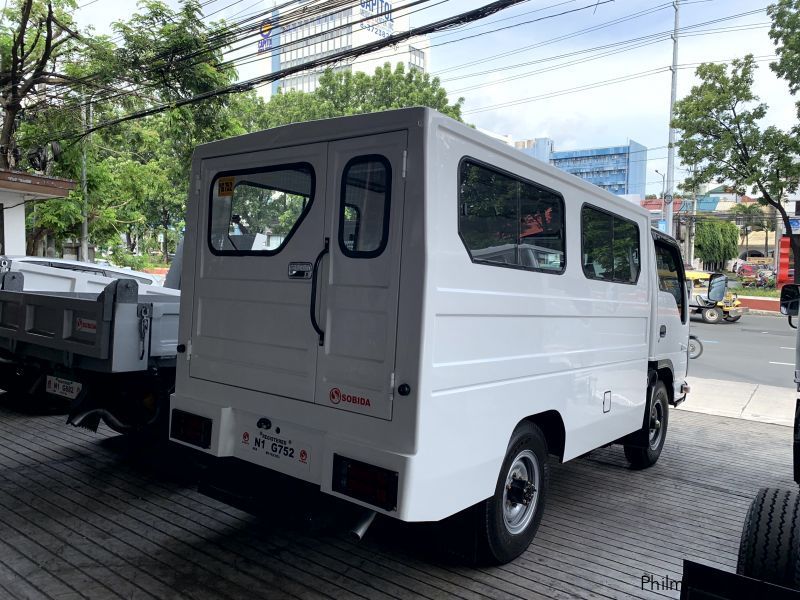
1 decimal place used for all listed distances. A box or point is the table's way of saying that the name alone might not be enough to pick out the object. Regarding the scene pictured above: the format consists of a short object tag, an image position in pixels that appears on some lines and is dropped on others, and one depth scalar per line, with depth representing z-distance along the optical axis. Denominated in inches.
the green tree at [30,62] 476.1
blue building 2952.8
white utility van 112.7
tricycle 852.0
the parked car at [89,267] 346.1
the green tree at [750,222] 1016.4
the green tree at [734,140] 737.6
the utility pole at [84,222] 595.7
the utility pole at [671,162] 945.6
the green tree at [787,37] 650.2
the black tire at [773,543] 97.0
